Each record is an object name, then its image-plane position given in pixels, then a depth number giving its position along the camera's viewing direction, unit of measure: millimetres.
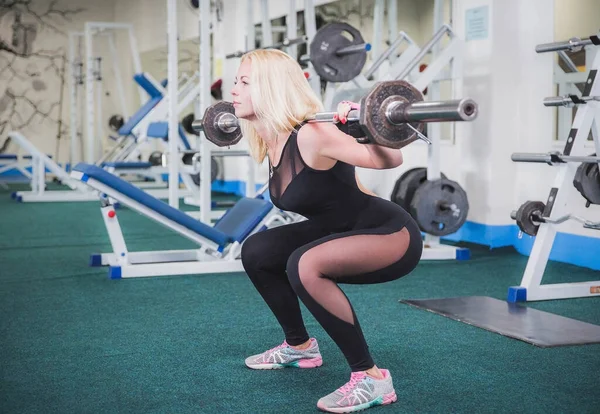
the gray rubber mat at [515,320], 2631
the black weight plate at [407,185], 4543
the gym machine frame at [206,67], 4754
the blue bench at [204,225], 3572
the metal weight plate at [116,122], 11180
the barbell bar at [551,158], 3146
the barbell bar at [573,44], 3096
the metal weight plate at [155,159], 8820
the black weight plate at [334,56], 4559
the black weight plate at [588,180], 3281
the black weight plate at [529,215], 3293
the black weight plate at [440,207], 4332
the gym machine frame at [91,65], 9016
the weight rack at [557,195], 3191
